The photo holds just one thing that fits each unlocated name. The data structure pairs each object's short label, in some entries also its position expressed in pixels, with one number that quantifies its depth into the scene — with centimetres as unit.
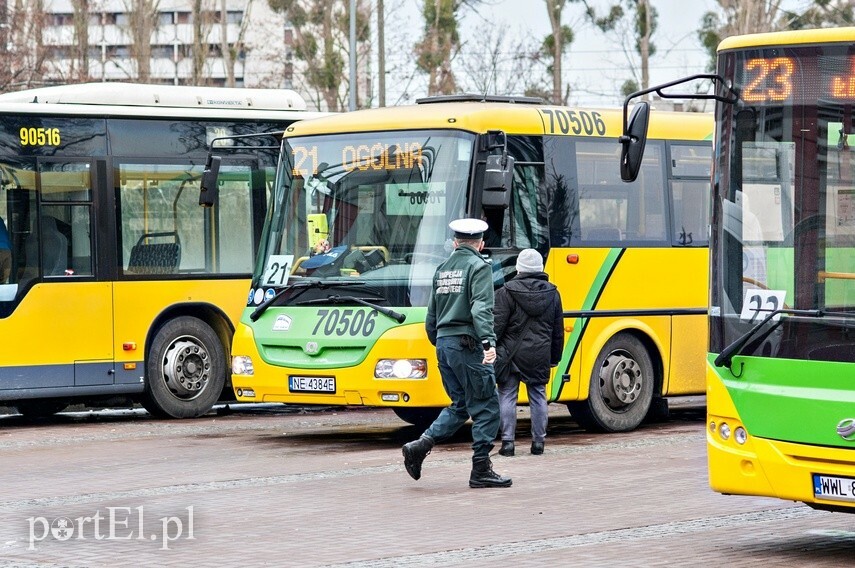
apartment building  4909
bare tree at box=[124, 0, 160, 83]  5044
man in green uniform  1208
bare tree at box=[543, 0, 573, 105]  5078
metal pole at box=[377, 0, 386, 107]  3944
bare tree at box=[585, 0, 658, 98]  5203
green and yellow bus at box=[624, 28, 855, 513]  913
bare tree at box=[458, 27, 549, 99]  5138
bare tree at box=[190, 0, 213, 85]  5275
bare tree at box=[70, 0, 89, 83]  4850
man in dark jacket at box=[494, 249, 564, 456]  1411
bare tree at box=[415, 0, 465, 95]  4994
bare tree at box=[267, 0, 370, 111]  5078
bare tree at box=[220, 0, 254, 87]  5528
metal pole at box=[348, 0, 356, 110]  3419
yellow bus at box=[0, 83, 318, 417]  1689
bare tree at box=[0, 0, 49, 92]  3369
